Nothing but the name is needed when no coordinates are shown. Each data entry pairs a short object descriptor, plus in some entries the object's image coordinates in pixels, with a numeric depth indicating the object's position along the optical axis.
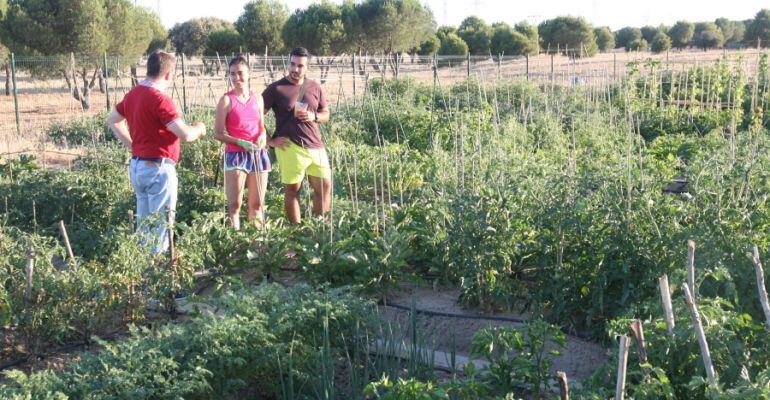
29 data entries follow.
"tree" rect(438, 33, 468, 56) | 40.16
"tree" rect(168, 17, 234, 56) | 45.78
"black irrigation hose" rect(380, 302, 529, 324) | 4.16
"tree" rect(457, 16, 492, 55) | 41.88
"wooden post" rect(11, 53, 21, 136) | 13.62
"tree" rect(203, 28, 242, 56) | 37.59
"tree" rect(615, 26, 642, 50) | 61.03
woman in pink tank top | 5.03
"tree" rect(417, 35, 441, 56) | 42.06
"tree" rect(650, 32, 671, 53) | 45.42
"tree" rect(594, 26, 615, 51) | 53.06
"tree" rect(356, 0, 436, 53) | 38.62
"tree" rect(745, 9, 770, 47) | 52.72
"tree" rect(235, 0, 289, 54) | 37.28
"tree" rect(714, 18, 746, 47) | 62.44
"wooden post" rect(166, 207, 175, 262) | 4.19
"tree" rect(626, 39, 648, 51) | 48.94
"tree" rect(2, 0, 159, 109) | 24.83
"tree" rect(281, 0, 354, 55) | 36.88
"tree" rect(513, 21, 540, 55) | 40.42
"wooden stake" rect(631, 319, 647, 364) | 2.16
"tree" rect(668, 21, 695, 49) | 55.59
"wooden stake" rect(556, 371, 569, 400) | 2.09
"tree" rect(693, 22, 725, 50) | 55.93
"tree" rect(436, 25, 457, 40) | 45.58
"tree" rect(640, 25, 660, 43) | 61.16
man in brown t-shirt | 5.35
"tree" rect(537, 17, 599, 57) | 43.72
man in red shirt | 4.50
